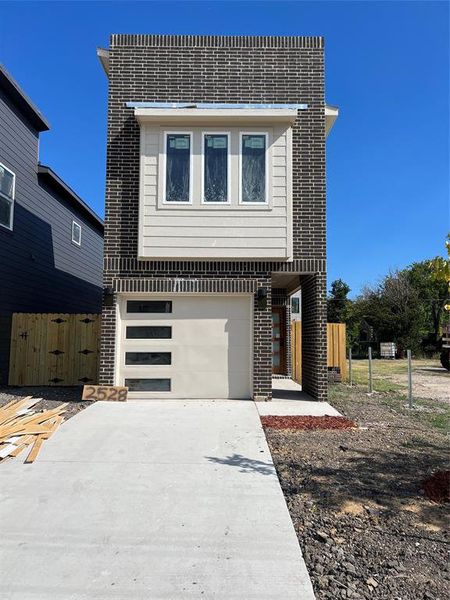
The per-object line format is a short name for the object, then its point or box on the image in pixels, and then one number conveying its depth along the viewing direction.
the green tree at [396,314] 32.78
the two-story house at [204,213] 9.21
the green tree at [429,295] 34.97
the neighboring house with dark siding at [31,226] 11.26
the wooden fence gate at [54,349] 11.40
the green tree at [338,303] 32.78
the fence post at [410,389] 9.33
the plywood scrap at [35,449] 5.37
